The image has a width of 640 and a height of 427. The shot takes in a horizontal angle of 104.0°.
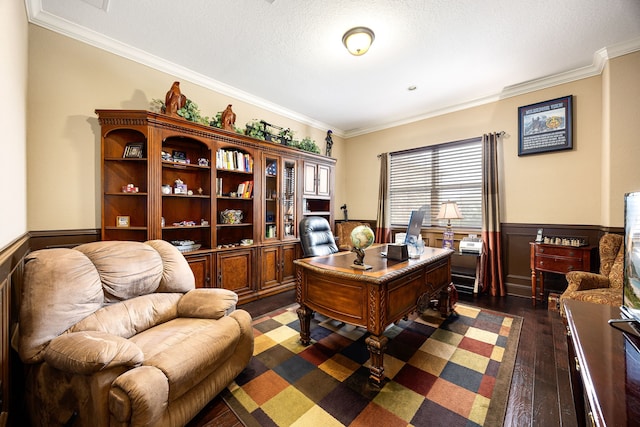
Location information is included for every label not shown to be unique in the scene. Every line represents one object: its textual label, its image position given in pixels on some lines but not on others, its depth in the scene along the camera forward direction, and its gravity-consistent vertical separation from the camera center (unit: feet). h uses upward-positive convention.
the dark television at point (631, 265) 3.43 -0.80
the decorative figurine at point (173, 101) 8.89 +4.02
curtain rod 12.00 +3.70
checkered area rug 4.83 -3.93
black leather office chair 9.13 -0.99
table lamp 12.00 -0.20
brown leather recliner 3.67 -2.33
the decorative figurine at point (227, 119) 10.46 +3.93
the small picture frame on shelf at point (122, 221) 8.58 -0.27
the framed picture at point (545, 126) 10.44 +3.67
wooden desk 5.64 -2.04
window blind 13.03 +1.73
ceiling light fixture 7.77 +5.46
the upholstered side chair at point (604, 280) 6.91 -2.17
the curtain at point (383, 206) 15.74 +0.33
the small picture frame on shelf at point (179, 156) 9.60 +2.23
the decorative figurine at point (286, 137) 12.66 +3.87
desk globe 6.38 -0.75
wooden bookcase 8.48 +0.78
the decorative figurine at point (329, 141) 16.08 +4.55
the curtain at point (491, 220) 11.74 -0.45
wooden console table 2.15 -1.72
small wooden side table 9.29 -1.92
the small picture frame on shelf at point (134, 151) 8.51 +2.12
